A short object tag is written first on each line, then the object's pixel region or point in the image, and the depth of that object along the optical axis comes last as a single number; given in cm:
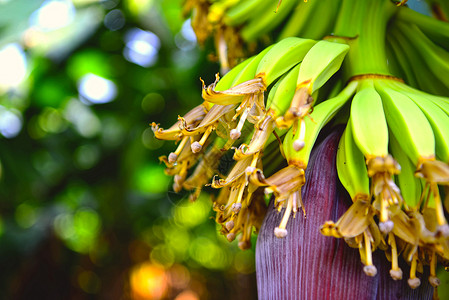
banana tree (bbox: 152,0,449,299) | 40
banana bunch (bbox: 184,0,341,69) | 62
